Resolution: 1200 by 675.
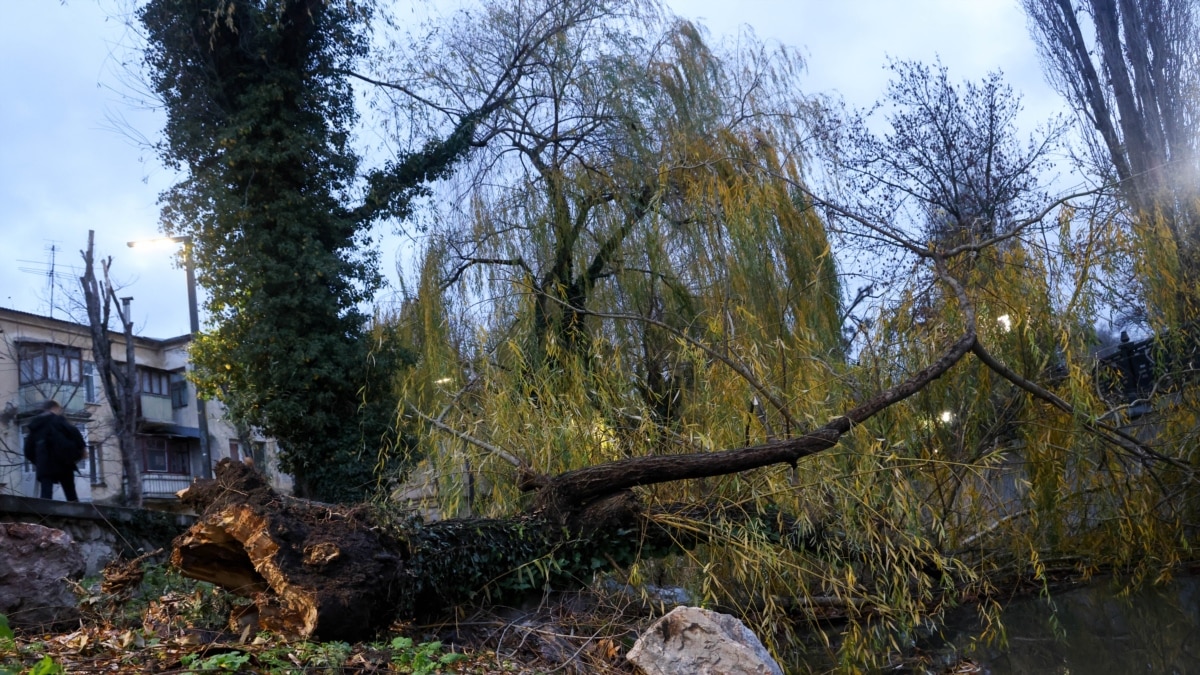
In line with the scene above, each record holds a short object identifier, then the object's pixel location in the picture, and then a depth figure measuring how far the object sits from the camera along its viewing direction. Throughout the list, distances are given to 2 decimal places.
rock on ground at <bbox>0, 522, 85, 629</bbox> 4.91
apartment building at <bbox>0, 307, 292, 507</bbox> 24.69
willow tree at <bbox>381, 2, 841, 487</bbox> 6.94
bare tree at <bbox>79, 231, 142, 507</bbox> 14.29
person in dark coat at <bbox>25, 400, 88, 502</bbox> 9.23
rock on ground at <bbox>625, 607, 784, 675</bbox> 4.51
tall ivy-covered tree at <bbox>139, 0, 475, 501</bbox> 11.83
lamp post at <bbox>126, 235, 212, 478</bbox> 12.70
